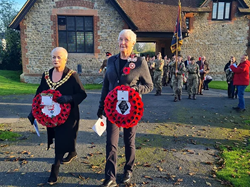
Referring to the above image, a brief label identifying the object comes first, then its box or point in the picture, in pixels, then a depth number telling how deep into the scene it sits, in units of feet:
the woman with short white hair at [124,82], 10.58
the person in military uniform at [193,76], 34.91
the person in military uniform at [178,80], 32.97
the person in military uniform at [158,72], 37.83
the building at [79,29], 51.67
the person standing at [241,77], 26.96
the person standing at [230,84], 35.60
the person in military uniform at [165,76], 54.75
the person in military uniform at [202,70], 40.09
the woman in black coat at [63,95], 11.38
